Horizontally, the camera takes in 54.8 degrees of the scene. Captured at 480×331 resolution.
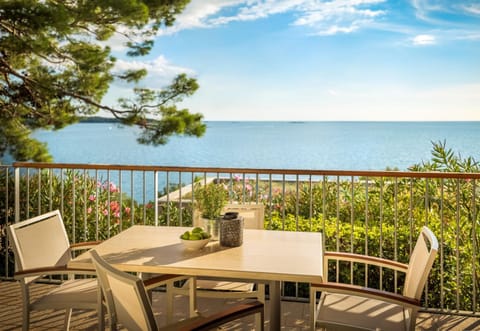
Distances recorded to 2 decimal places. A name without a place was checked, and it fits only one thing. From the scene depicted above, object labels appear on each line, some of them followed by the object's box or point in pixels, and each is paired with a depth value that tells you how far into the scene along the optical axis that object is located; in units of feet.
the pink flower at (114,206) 18.31
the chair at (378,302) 6.82
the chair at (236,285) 8.76
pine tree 21.02
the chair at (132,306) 5.60
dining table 6.72
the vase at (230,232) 8.08
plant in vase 8.30
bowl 7.74
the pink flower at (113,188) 20.01
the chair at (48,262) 8.10
